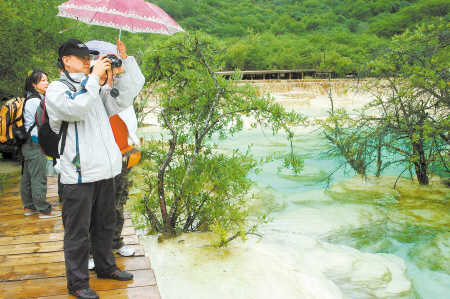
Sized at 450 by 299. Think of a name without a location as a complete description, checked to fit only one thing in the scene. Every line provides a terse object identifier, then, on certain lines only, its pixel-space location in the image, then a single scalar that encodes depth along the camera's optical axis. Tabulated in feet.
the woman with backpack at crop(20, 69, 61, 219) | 12.80
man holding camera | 7.20
